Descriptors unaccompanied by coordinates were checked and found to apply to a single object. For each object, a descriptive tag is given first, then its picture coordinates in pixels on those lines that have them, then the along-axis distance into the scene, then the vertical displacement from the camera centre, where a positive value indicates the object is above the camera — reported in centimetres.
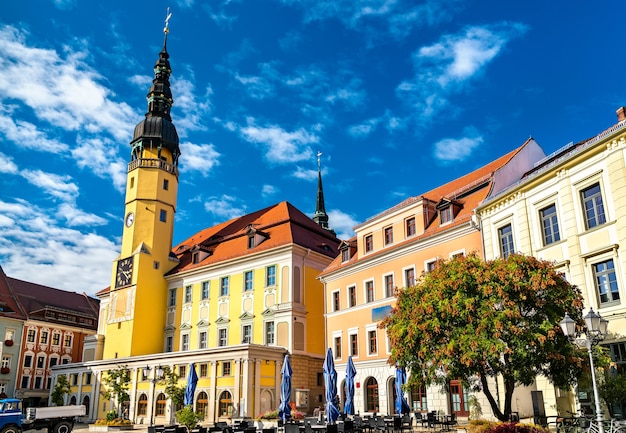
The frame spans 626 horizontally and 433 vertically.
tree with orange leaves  1664 +183
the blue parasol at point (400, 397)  2541 -54
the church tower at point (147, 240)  4853 +1348
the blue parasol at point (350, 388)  2727 -10
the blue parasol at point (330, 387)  2416 -4
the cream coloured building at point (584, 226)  1880 +591
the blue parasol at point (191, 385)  3153 +16
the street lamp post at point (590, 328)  1391 +136
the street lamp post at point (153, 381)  3208 +36
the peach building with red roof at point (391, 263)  2867 +709
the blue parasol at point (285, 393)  2807 -33
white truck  2806 -147
